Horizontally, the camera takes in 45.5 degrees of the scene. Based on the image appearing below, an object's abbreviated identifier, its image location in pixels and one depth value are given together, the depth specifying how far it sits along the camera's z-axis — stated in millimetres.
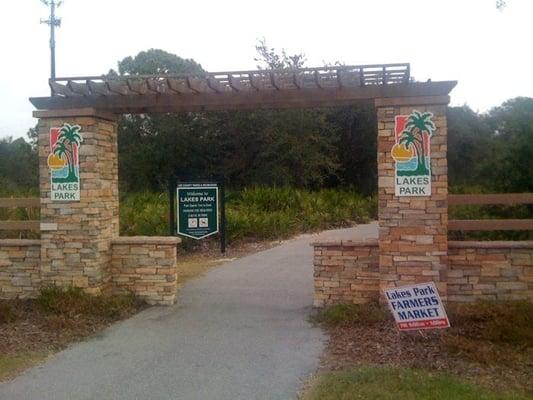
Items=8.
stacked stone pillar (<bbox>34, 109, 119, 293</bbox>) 9344
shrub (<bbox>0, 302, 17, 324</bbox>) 8664
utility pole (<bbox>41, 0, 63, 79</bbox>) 30445
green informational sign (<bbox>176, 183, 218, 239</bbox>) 14375
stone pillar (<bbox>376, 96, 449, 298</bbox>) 8492
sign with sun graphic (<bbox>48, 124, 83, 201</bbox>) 9422
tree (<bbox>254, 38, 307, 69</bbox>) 28328
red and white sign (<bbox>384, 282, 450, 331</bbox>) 6785
